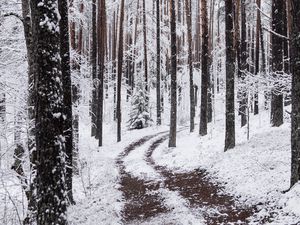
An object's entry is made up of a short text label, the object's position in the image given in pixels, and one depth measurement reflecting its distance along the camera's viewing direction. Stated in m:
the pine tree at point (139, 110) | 27.56
